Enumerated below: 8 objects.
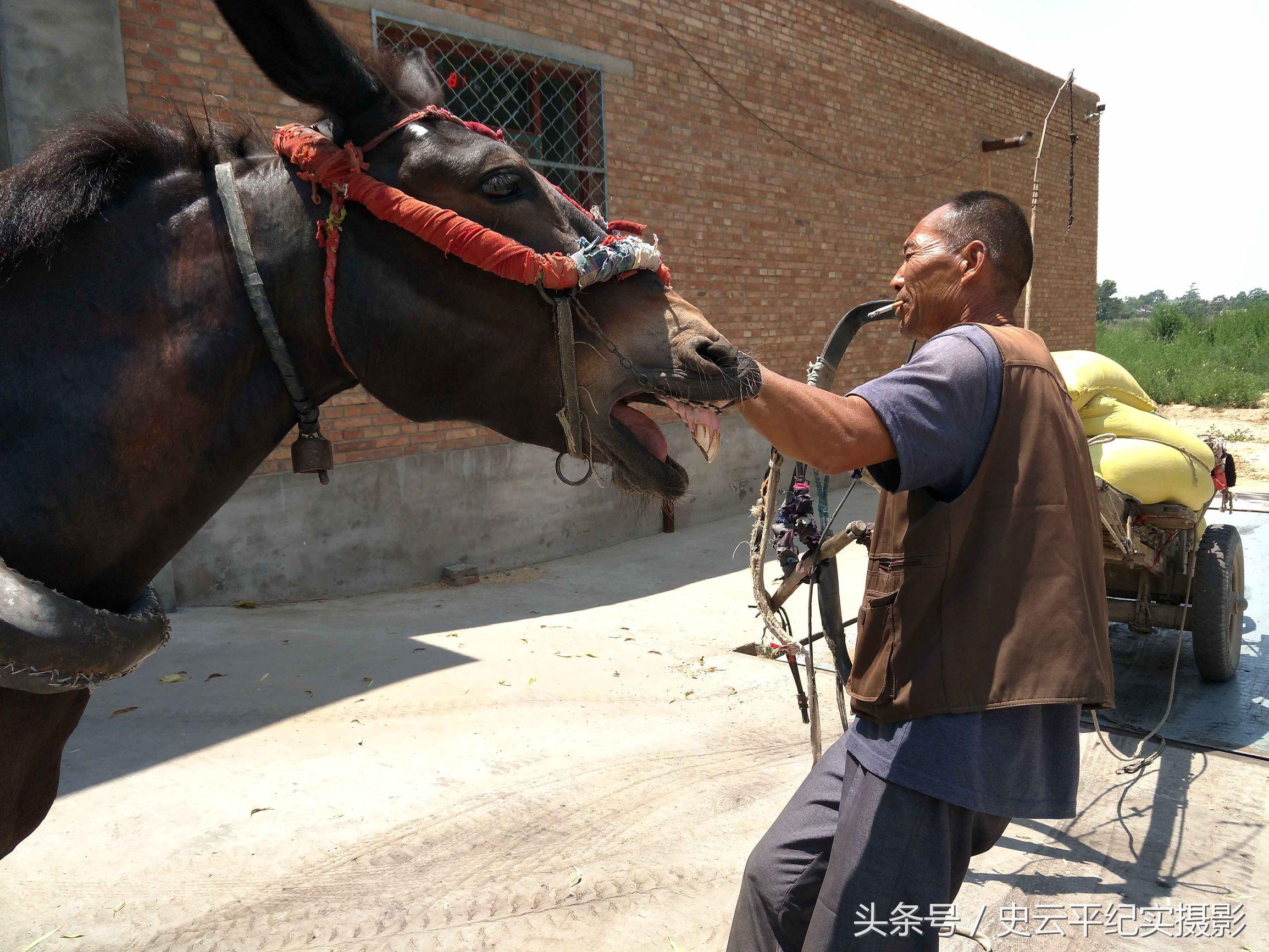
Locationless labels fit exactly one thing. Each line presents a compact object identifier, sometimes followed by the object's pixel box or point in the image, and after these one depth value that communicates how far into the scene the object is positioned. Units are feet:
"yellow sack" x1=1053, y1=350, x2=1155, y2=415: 15.21
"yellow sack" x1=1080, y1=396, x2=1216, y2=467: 14.98
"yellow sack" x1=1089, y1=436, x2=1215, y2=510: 14.40
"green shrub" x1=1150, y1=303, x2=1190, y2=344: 106.93
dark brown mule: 4.28
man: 5.32
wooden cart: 14.75
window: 22.76
